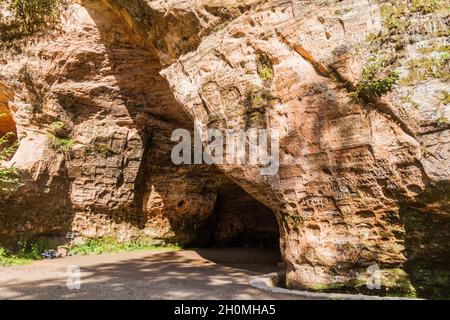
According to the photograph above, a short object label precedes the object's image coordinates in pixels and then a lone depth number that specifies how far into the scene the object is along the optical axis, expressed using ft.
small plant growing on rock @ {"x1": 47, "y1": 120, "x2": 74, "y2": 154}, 36.32
